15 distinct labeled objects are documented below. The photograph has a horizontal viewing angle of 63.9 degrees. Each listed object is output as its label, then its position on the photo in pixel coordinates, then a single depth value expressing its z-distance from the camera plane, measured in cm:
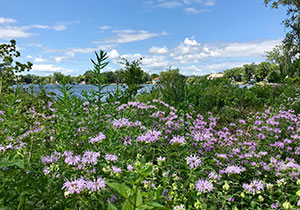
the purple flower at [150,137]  200
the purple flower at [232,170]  200
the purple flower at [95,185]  139
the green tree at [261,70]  7138
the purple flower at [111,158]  181
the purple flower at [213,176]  193
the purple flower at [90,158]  163
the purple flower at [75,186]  135
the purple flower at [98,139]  198
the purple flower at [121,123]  224
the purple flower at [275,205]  214
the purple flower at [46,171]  160
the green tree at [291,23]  2498
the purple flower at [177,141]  196
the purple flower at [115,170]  171
